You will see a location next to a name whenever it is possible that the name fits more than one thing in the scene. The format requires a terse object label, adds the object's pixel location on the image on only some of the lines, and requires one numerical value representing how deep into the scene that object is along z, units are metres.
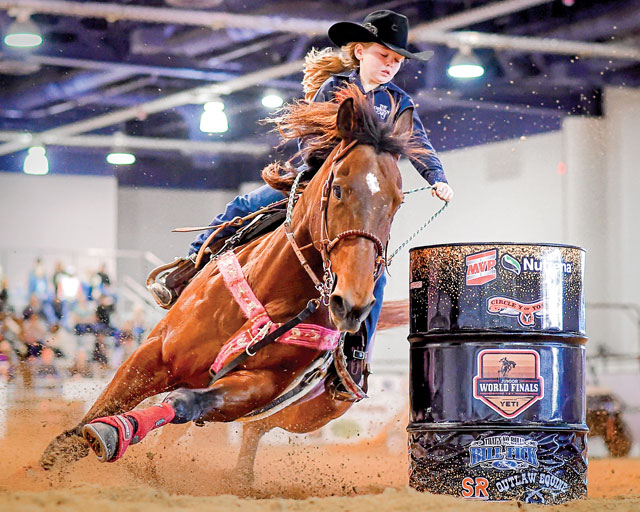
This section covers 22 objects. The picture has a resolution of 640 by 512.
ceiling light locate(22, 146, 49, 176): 17.40
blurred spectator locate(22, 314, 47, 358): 16.93
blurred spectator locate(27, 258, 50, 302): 18.73
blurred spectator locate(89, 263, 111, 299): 18.39
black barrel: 7.17
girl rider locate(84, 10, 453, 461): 7.40
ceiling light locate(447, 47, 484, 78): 17.92
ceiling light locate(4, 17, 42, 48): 15.85
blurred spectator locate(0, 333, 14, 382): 16.87
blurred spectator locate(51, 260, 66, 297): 18.71
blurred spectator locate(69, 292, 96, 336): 17.53
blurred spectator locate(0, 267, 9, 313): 18.60
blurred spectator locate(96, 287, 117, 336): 17.09
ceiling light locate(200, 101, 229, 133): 16.01
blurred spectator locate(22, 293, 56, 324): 18.06
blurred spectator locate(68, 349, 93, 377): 16.62
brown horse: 6.06
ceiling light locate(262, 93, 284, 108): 17.68
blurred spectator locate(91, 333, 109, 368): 16.15
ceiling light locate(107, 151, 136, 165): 18.78
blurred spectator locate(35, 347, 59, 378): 15.81
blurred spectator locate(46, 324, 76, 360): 16.99
